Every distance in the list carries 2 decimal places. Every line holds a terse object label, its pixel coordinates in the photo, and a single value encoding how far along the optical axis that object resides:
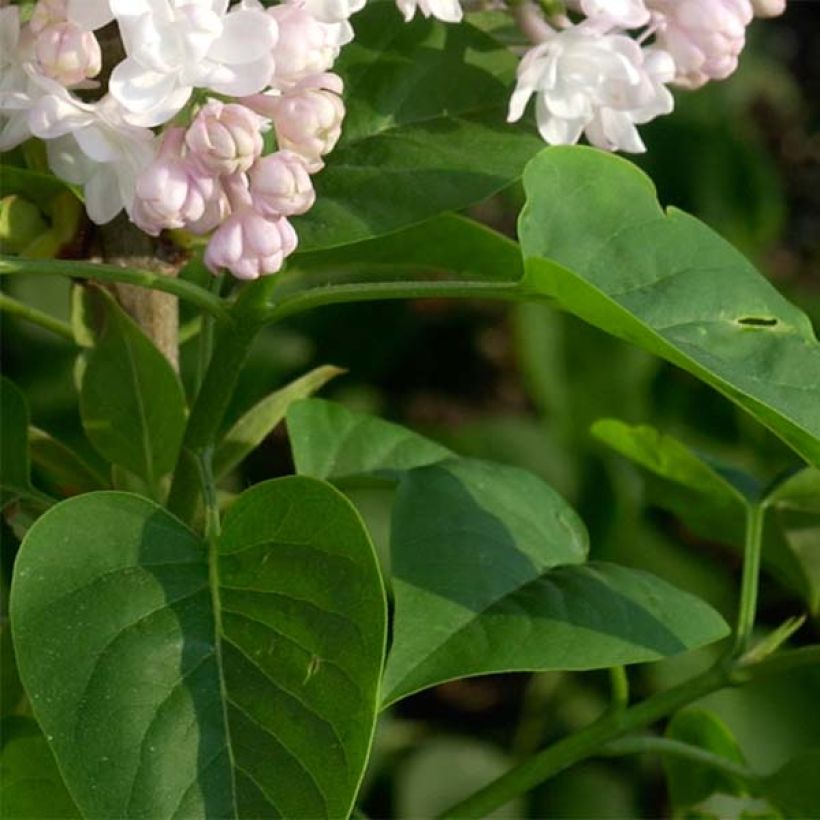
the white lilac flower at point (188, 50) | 0.66
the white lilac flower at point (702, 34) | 0.71
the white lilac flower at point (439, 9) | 0.70
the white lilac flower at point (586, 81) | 0.71
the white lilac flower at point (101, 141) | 0.67
